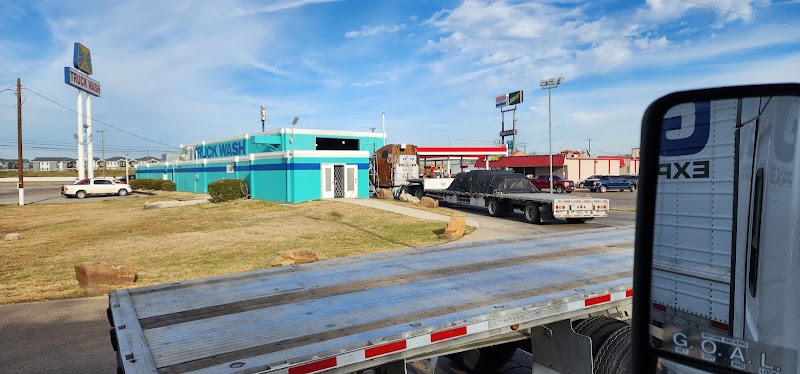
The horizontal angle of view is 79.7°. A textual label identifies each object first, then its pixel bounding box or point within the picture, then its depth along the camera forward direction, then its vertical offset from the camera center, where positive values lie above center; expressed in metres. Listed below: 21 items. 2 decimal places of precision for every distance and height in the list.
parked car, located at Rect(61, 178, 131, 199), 39.72 -1.57
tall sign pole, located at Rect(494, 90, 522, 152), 66.44 +9.23
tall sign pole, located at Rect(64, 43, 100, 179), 47.34 +9.04
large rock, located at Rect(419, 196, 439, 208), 23.62 -1.71
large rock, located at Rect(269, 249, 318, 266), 9.68 -1.81
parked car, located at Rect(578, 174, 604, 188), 43.30 -1.31
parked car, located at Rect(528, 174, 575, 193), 40.06 -1.45
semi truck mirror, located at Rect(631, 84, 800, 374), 1.34 -0.20
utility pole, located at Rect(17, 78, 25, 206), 33.94 +3.22
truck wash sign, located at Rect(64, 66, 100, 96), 47.09 +9.12
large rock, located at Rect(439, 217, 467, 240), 14.57 -1.88
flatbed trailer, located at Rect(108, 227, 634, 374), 2.58 -0.97
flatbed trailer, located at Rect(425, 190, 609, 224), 16.44 -1.45
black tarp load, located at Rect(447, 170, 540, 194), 20.06 -0.66
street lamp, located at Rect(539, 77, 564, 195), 26.70 +4.66
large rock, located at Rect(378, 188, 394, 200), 29.11 -1.60
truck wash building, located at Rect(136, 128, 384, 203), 28.59 +0.24
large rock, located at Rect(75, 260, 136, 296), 8.70 -1.96
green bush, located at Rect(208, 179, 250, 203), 28.75 -1.28
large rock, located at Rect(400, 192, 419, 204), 26.35 -1.70
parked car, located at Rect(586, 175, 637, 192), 42.25 -1.48
